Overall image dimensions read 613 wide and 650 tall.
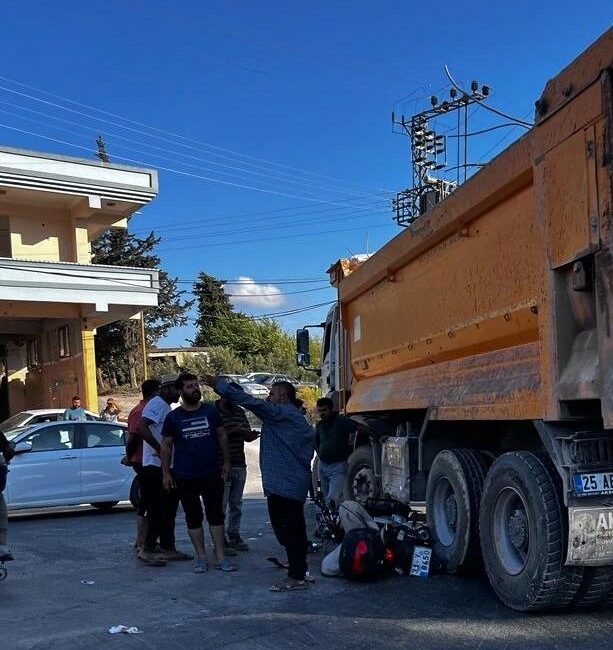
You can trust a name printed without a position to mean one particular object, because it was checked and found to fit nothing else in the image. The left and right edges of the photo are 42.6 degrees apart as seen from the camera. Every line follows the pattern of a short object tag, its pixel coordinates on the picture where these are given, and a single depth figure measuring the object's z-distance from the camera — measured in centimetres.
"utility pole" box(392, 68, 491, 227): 2995
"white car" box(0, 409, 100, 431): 1451
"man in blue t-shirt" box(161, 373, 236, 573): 684
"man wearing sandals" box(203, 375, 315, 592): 611
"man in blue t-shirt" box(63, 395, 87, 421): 1468
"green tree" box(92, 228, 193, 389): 4088
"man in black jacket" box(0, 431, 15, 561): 635
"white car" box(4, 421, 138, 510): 1093
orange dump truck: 445
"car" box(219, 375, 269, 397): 3544
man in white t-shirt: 743
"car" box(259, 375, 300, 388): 3951
